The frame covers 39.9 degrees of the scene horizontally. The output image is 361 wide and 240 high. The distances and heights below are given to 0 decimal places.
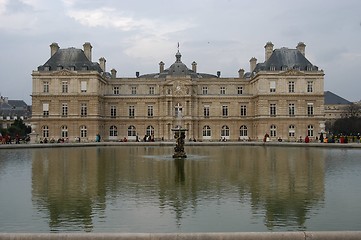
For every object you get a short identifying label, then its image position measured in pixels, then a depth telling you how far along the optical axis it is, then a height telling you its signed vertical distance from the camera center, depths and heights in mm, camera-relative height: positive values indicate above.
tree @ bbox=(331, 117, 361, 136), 83625 +2069
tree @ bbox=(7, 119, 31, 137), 72250 +1749
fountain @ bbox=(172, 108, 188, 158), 30297 -530
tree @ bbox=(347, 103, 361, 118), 98375 +5726
